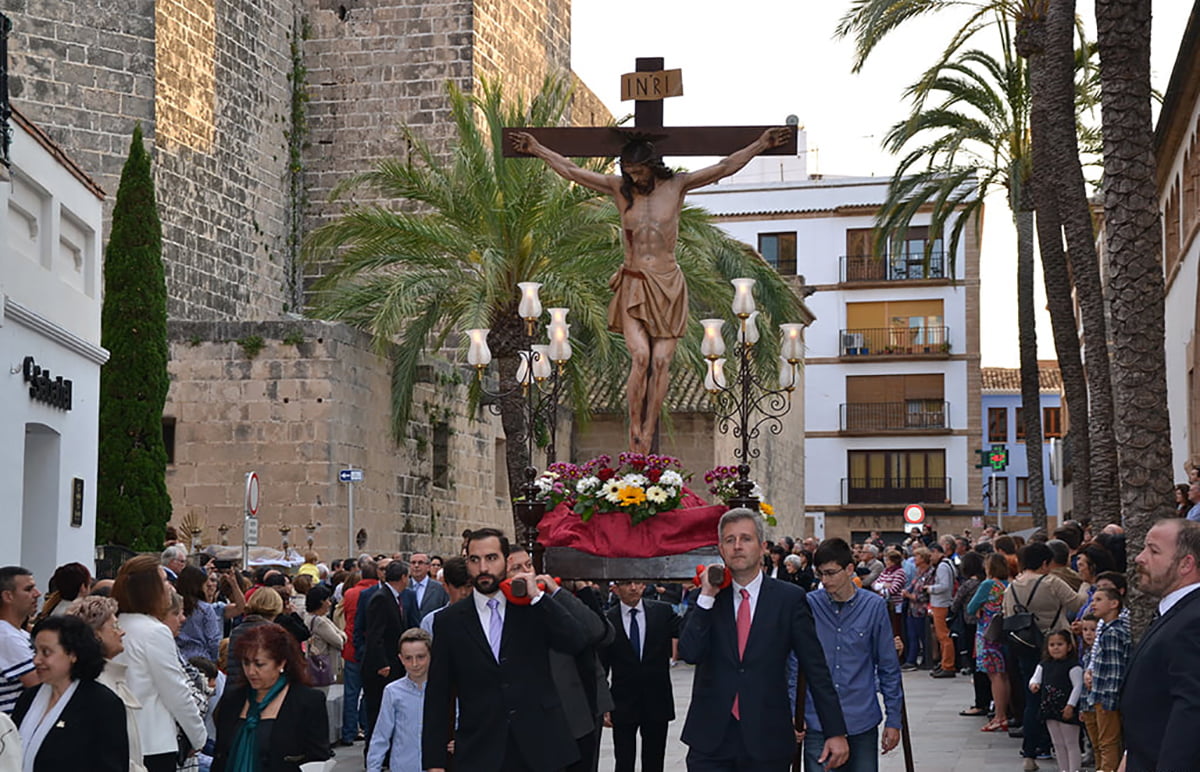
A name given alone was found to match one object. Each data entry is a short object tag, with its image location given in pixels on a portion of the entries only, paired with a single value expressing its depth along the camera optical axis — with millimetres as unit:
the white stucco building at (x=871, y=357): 56812
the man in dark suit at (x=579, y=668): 7270
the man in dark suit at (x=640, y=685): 10273
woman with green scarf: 6746
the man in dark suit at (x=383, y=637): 13011
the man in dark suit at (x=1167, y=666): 5402
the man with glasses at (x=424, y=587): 13977
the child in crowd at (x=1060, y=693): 11531
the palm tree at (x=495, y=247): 21688
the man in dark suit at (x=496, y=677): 7012
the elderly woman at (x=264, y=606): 10523
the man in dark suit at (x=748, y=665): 7156
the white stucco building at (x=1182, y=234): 23678
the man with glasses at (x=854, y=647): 8578
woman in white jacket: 7547
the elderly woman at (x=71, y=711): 6422
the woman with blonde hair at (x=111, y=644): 7000
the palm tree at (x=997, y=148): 28078
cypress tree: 21031
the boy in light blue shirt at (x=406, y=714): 8703
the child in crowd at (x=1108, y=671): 9172
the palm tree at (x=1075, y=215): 17719
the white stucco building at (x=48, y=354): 14289
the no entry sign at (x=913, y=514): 37125
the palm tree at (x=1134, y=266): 11594
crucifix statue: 11562
